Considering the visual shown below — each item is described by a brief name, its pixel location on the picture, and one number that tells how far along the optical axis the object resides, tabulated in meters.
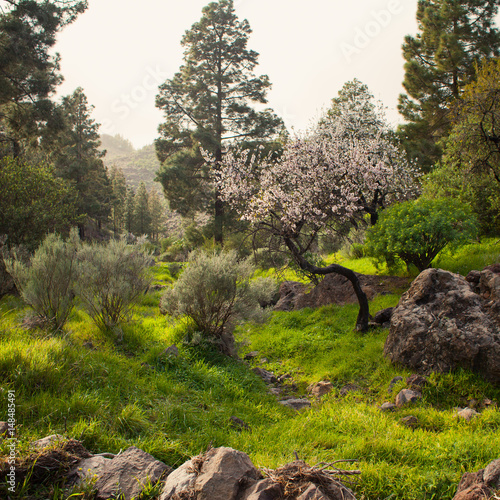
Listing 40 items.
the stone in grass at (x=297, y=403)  5.02
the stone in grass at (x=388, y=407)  4.61
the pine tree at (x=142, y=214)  54.41
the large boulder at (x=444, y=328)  5.00
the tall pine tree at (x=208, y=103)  22.50
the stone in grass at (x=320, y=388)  5.52
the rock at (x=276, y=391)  5.64
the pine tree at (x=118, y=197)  54.44
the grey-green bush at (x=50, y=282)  5.75
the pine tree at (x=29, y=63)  12.37
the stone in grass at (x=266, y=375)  6.23
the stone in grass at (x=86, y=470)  2.43
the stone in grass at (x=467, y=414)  4.01
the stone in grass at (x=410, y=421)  4.00
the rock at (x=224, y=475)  2.19
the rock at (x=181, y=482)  2.26
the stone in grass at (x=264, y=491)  2.10
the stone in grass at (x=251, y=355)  7.66
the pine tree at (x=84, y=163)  32.34
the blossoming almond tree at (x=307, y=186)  8.20
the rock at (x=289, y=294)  11.38
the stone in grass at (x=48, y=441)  2.61
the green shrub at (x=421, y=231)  8.16
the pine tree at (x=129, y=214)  53.72
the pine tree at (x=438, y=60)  20.30
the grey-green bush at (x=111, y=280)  6.18
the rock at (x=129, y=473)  2.34
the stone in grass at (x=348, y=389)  5.43
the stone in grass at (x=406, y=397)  4.62
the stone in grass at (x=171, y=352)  5.51
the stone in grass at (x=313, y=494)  2.00
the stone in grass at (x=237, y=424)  3.96
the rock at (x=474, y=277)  6.62
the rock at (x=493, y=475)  2.23
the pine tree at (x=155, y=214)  61.31
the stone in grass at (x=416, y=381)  4.96
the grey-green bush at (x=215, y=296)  6.58
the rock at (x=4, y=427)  2.69
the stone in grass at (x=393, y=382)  5.18
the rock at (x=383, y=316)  7.81
